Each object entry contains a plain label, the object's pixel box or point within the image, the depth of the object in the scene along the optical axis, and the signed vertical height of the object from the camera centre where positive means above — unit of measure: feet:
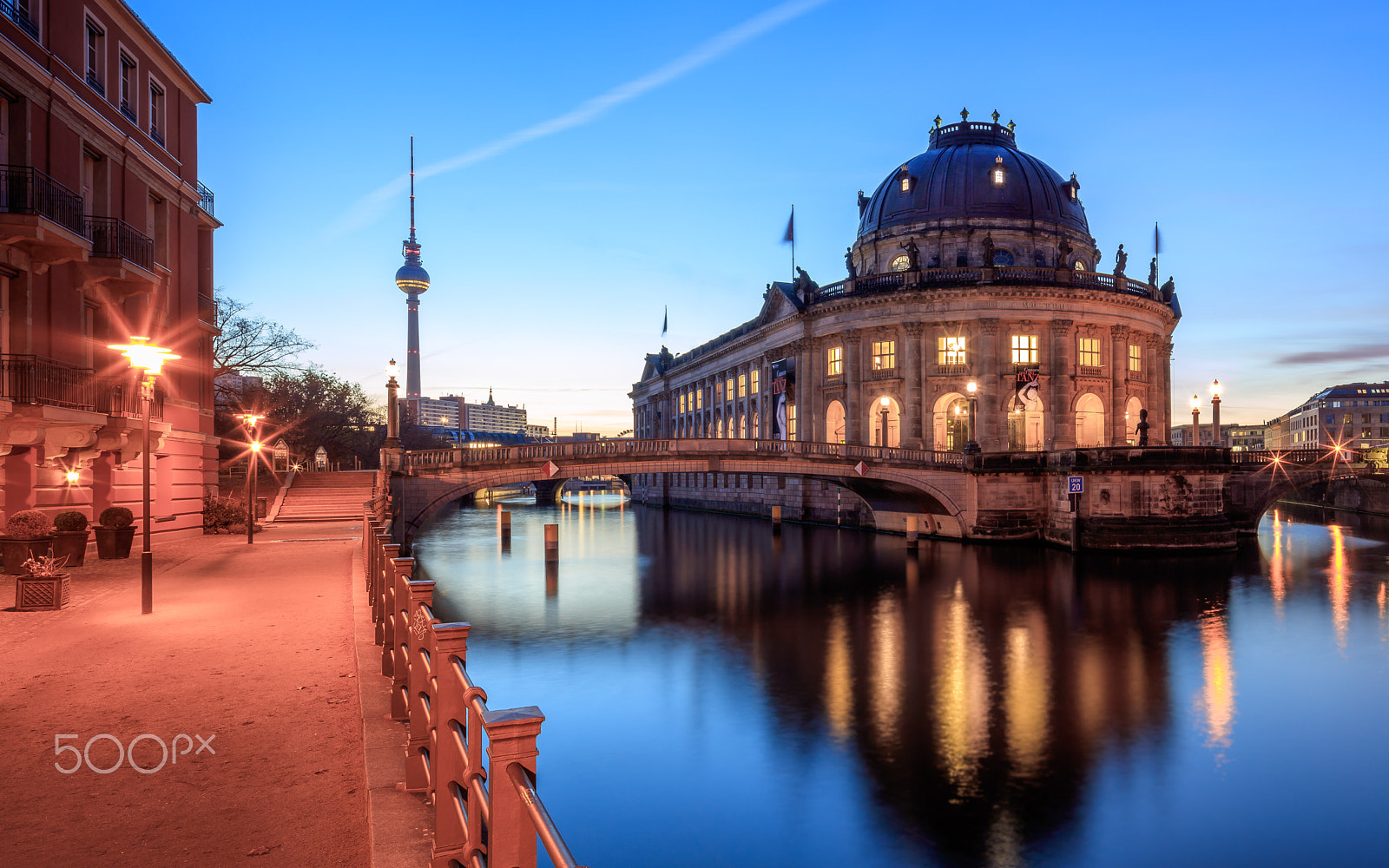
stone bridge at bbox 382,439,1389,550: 122.42 -4.97
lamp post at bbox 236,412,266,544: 84.89 -3.11
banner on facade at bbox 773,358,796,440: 200.64 +14.49
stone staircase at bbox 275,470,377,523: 118.42 -6.35
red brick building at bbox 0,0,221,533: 60.59 +16.30
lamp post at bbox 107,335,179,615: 44.32 +4.97
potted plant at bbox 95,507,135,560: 70.64 -6.62
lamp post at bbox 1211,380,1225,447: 120.30 +5.09
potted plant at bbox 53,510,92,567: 63.77 -6.07
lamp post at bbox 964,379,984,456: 166.25 +11.63
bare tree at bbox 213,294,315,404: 150.10 +20.42
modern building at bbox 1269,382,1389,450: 452.35 +16.69
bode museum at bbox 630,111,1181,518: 171.63 +26.39
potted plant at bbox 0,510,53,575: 56.13 -5.55
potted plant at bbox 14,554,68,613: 45.03 -7.16
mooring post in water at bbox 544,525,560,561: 128.06 -14.00
